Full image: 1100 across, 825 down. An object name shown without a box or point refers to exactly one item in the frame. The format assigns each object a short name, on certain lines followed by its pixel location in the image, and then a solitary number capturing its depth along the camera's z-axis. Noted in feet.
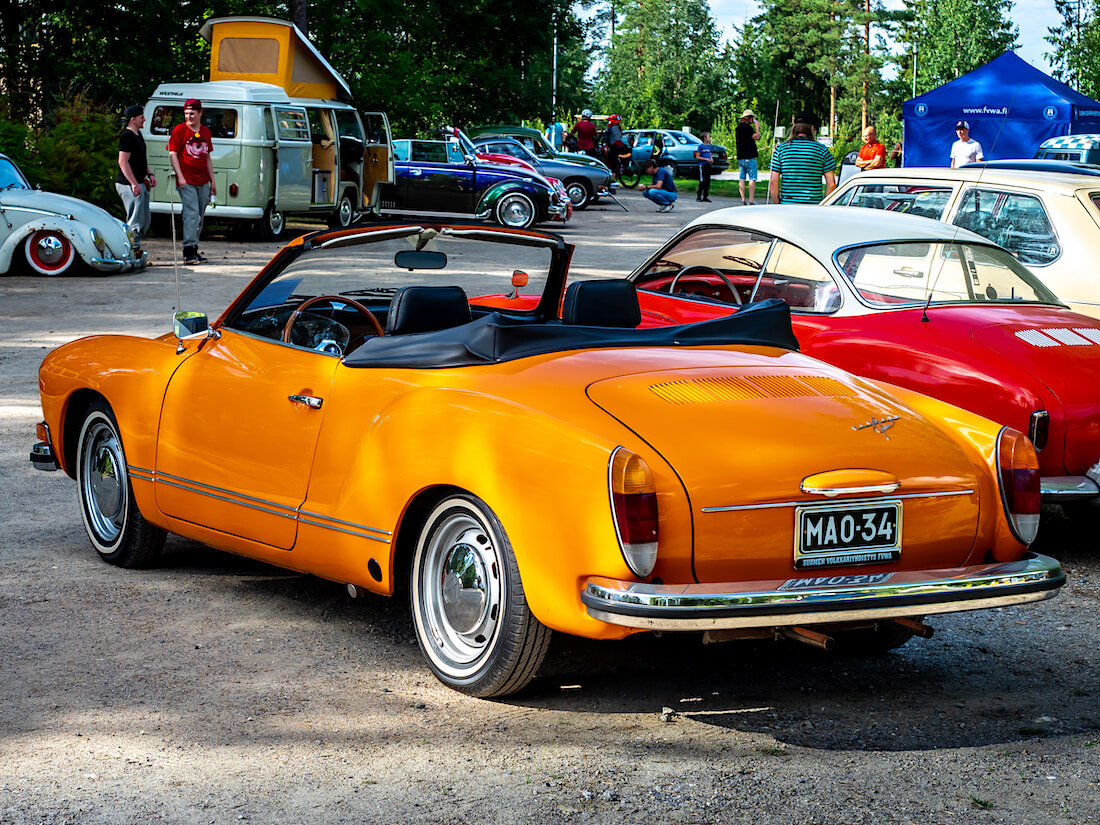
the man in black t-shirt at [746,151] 90.99
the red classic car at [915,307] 19.44
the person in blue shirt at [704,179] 112.68
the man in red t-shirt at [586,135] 122.83
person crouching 98.53
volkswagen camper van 67.41
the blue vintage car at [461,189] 79.41
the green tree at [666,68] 254.27
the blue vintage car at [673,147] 146.41
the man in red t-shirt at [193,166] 56.59
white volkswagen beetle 53.16
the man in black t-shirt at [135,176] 55.67
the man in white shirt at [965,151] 61.57
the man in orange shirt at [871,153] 67.50
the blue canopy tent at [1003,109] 82.89
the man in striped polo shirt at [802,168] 54.29
